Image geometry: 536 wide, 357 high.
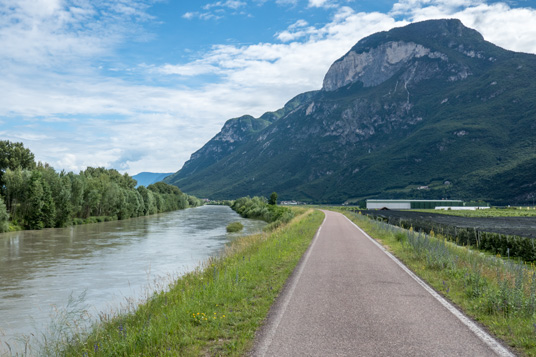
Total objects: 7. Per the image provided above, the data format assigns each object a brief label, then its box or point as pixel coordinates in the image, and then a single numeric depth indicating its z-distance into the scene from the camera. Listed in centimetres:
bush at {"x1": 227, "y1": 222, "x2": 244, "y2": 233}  4650
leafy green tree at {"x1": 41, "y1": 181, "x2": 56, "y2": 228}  5341
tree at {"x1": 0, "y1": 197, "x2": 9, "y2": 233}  4538
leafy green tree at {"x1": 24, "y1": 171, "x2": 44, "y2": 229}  5212
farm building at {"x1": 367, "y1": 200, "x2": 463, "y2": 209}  12312
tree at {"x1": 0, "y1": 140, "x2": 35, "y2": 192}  6806
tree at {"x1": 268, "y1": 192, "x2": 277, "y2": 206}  9495
